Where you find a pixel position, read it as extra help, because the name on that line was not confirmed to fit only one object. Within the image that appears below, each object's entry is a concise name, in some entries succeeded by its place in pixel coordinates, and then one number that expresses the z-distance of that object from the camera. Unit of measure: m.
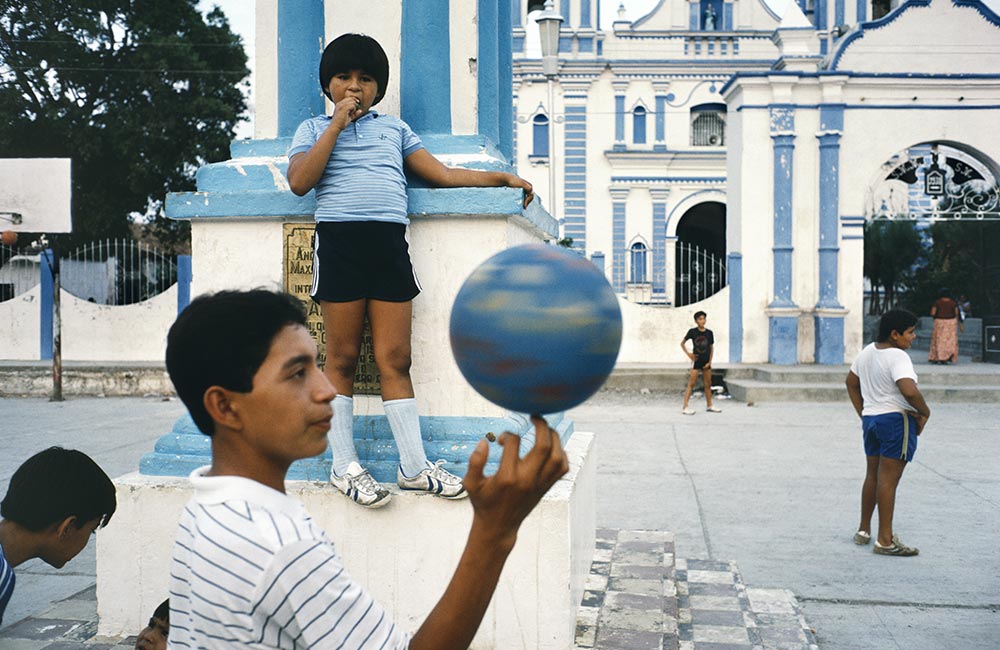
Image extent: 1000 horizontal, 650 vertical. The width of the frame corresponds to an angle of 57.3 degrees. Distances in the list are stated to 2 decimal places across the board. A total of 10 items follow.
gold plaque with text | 3.42
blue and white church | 15.36
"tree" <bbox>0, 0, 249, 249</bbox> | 20.31
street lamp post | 14.34
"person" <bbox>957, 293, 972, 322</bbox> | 23.59
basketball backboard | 11.24
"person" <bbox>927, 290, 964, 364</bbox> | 16.09
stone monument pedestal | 3.00
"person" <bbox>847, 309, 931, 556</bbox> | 5.24
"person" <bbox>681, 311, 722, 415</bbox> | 12.33
